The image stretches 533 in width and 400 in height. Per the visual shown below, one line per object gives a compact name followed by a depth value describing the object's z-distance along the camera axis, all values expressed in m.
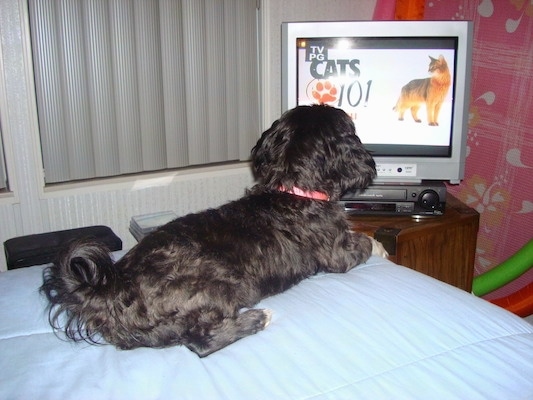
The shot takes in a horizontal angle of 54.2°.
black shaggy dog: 1.39
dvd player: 2.62
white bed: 1.17
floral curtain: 2.81
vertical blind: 2.58
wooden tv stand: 2.46
